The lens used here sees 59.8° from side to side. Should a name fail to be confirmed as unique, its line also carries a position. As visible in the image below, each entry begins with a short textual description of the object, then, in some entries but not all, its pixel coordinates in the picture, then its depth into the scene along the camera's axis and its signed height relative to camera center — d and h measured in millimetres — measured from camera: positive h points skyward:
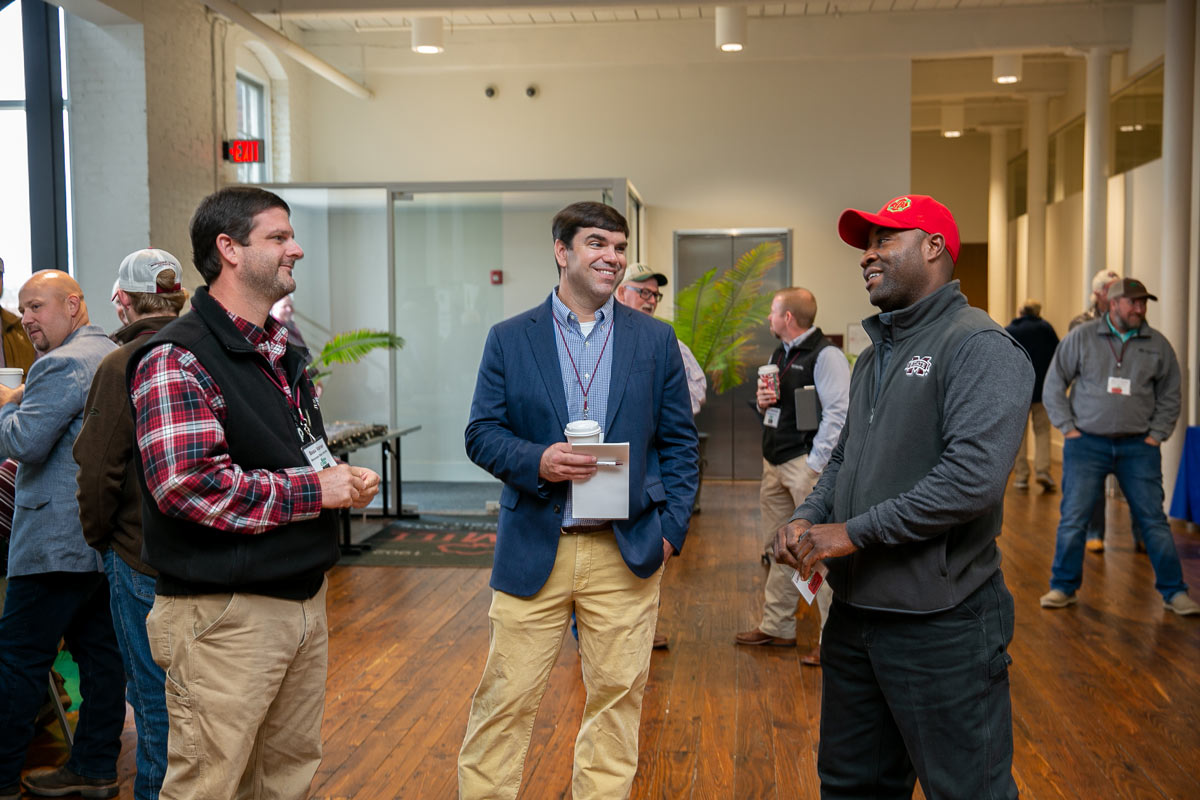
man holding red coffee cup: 4652 -450
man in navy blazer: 2648 -537
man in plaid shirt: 1959 -335
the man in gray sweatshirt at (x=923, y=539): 2070 -470
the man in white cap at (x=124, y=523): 2713 -536
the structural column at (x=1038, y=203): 13039 +1390
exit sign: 8633 +1405
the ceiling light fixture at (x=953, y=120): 13539 +2519
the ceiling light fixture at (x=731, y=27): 8906 +2470
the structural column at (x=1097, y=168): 9859 +1370
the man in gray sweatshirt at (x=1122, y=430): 5426 -618
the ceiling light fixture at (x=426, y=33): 8898 +2434
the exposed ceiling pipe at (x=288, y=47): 7734 +2299
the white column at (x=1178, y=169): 8031 +1097
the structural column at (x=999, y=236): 14805 +1107
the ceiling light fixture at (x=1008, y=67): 9953 +2342
